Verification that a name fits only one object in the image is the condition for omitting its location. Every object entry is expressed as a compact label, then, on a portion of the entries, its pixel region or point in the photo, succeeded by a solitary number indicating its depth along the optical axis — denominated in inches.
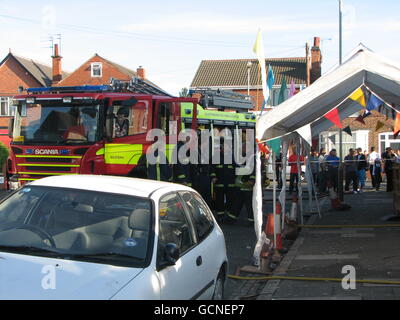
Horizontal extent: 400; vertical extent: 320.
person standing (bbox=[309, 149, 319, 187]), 866.6
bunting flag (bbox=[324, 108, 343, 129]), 359.2
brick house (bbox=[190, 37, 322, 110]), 1675.7
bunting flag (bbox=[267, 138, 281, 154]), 378.6
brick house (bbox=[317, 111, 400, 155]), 1235.9
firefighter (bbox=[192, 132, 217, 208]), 515.5
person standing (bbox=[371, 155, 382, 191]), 826.3
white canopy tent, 319.9
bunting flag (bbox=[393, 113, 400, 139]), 348.2
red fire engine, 426.0
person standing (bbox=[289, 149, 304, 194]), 801.6
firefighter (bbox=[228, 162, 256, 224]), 491.2
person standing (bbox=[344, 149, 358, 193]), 810.2
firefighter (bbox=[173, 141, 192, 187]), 468.1
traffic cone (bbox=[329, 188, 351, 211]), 599.8
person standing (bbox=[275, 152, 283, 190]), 876.2
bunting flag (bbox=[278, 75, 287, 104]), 427.2
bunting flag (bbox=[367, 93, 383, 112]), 450.6
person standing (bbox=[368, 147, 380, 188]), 860.1
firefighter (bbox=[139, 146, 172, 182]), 444.1
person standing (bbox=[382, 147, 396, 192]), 767.1
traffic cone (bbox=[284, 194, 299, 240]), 444.5
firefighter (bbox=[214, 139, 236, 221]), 503.2
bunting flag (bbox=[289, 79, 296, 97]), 509.4
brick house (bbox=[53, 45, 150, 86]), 1910.7
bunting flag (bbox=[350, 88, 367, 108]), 389.6
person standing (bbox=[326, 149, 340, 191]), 773.6
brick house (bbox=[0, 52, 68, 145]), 1866.4
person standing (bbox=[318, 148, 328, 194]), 807.7
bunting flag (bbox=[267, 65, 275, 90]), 342.8
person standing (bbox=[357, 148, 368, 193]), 826.7
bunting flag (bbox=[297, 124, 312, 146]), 398.3
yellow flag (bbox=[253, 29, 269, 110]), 322.7
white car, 148.3
